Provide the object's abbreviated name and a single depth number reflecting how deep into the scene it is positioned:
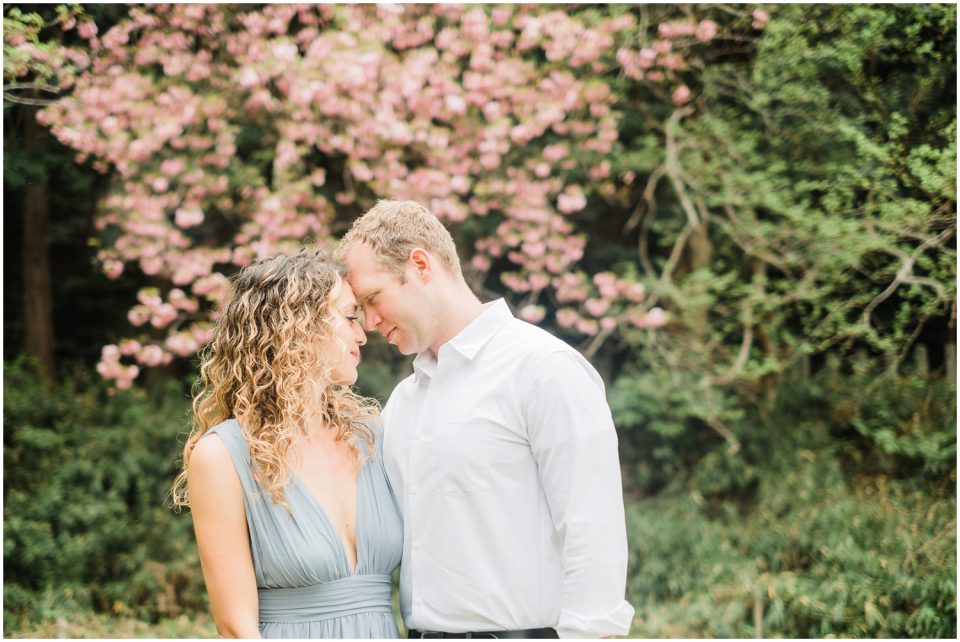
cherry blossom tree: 5.18
